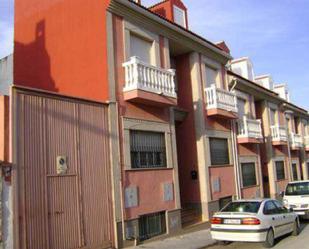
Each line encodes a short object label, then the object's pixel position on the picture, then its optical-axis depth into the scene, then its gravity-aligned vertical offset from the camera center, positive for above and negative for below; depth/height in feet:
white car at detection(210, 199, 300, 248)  37.83 -4.64
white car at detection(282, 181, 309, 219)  55.62 -3.61
